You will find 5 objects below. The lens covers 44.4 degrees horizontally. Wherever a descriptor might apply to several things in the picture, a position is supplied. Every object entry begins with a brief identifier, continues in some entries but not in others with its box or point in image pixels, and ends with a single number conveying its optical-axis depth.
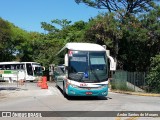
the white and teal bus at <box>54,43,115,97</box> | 11.71
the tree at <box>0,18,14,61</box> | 30.44
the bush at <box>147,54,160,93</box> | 16.74
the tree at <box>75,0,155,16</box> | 23.63
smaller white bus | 27.59
